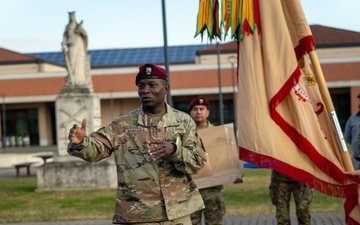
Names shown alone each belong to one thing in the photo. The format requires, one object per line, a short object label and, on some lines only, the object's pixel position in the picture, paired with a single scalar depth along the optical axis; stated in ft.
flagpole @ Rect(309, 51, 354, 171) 20.16
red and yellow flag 20.04
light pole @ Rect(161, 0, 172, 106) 51.98
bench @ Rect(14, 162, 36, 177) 75.46
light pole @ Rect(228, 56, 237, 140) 157.73
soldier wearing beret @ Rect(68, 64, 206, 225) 16.37
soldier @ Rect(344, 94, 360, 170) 36.14
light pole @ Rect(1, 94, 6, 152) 189.20
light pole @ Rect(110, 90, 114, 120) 192.95
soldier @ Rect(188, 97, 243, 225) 26.50
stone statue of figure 56.39
